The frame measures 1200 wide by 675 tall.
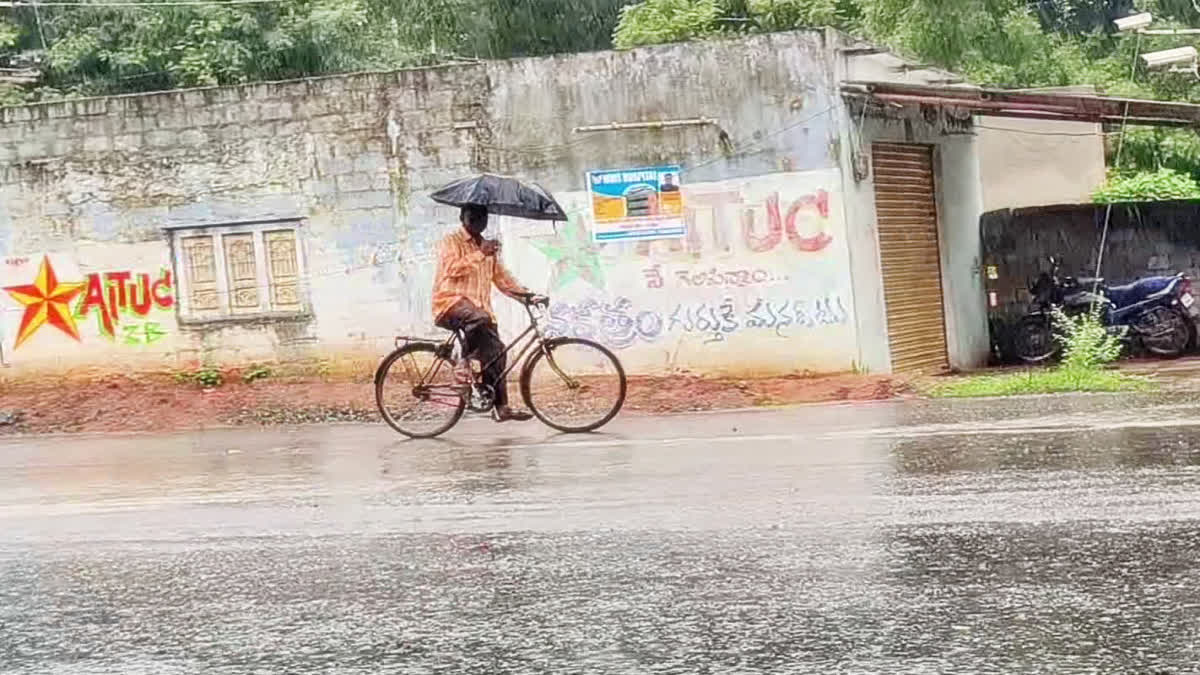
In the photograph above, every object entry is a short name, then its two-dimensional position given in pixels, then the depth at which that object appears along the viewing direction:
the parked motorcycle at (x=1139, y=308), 17.81
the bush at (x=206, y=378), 16.45
